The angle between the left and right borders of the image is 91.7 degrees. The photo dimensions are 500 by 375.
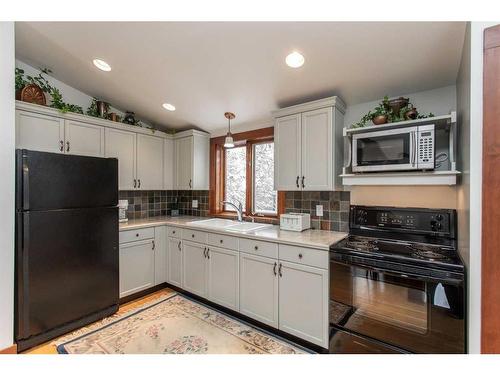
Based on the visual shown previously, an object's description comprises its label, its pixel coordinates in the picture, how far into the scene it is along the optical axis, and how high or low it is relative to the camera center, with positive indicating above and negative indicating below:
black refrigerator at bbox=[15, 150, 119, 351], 1.88 -0.48
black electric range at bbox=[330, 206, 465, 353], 1.40 -0.66
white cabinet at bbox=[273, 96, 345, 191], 2.21 +0.41
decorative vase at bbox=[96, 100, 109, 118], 2.92 +0.96
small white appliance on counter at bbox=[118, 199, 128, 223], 3.00 -0.28
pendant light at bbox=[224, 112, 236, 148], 2.68 +0.54
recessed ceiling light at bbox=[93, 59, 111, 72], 2.35 +1.22
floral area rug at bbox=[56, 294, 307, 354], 1.96 -1.30
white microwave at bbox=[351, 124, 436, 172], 1.75 +0.30
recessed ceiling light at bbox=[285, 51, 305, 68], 1.88 +1.01
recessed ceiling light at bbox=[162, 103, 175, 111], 3.01 +1.02
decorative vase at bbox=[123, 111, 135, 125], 3.15 +0.91
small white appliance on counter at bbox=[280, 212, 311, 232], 2.42 -0.35
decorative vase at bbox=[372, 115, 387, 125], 1.97 +0.56
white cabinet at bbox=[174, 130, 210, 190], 3.38 +0.40
